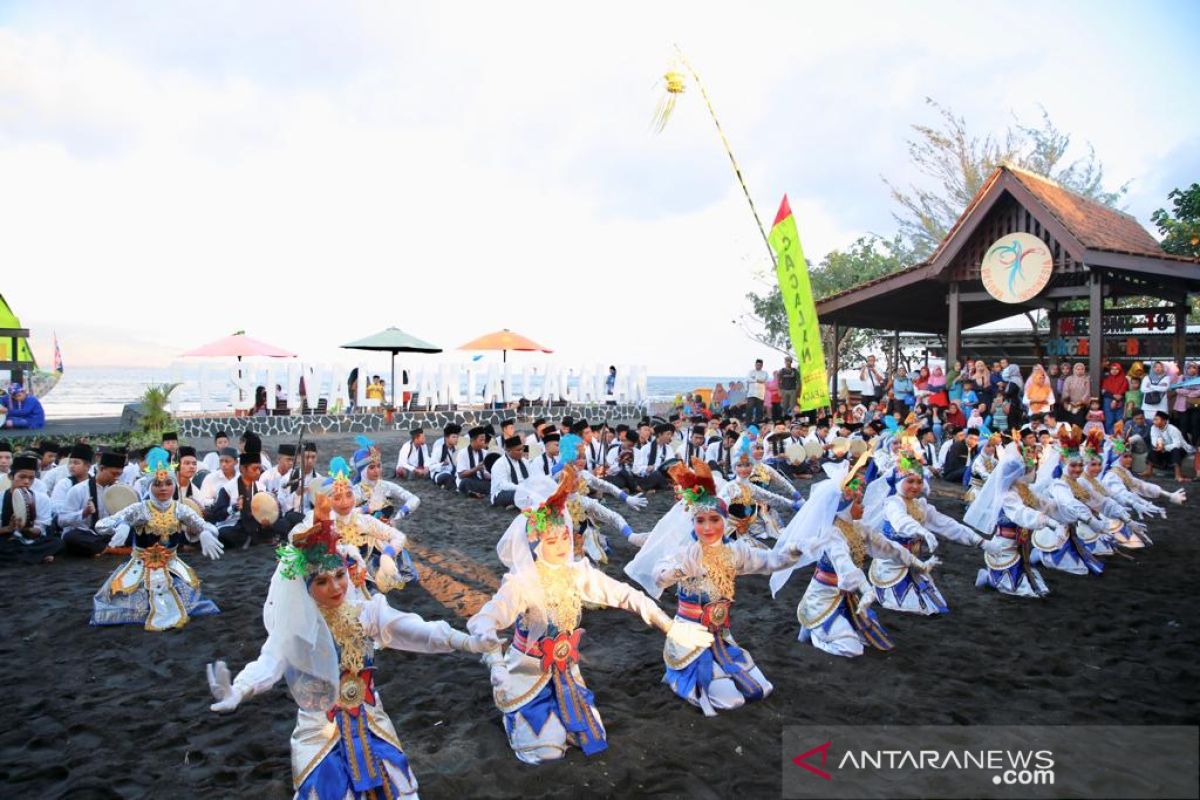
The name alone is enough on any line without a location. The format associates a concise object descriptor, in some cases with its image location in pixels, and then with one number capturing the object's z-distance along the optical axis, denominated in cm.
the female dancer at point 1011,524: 785
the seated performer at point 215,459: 1157
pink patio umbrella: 2052
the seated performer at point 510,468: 1141
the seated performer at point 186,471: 835
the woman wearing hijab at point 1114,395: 1655
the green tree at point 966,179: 3106
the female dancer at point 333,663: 368
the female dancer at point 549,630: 463
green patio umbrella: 2222
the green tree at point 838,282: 2973
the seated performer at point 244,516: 993
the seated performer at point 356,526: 607
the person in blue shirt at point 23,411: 2155
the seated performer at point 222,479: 1016
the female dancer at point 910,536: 684
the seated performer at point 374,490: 780
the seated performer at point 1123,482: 1030
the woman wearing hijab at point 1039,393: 1664
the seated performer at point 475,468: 1348
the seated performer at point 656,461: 1457
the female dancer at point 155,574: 686
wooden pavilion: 1590
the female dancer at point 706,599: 530
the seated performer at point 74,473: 942
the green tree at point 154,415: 1891
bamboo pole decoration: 1327
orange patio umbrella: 2434
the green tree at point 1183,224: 2228
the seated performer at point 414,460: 1513
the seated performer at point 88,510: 914
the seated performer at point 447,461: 1400
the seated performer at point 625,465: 1440
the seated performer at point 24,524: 873
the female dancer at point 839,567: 607
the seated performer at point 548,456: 1091
